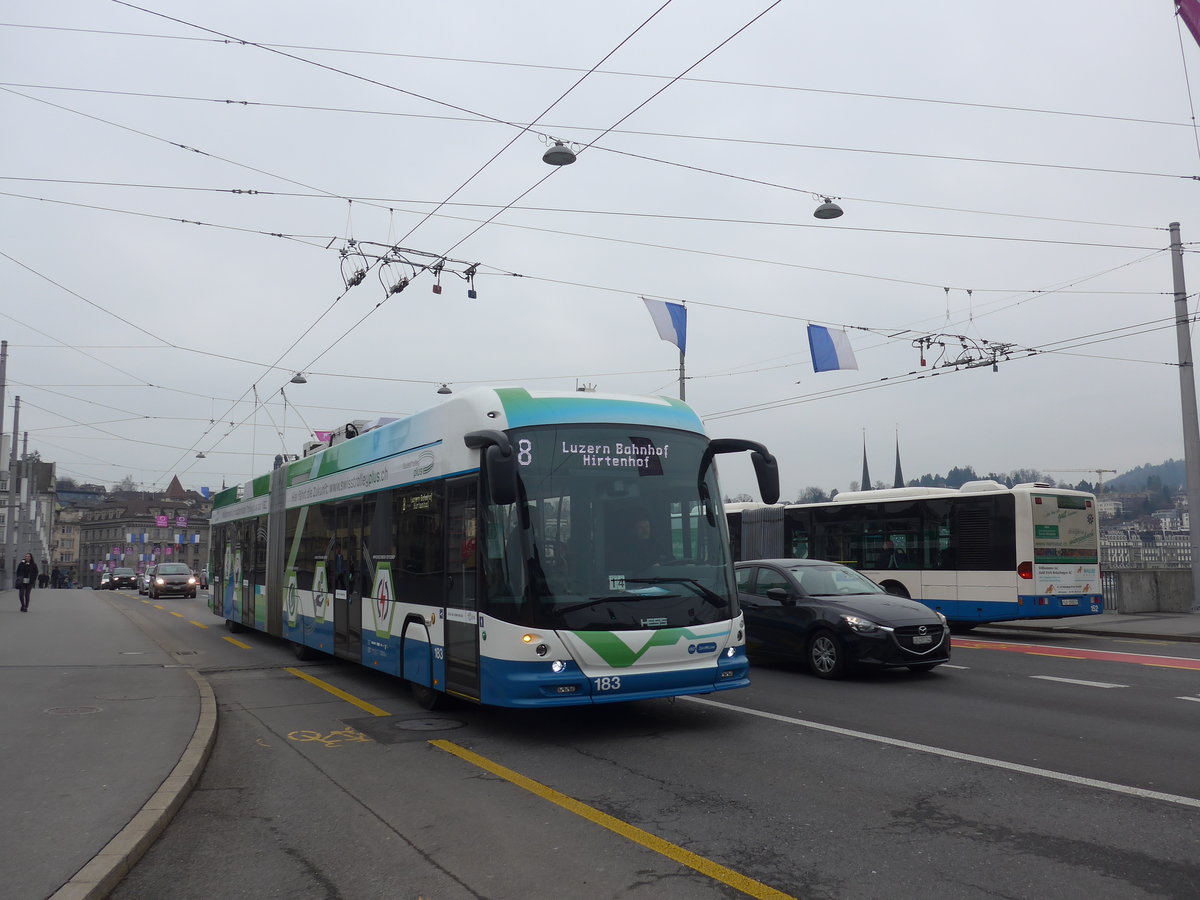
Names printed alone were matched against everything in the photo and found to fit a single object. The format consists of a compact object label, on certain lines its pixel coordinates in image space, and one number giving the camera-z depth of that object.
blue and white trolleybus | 7.98
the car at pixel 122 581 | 63.69
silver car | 41.81
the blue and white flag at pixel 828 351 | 19.28
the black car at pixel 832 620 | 11.55
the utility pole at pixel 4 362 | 34.72
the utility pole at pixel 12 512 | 40.62
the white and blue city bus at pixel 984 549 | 17.91
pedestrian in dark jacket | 28.00
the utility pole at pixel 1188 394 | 21.22
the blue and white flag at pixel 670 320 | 19.12
